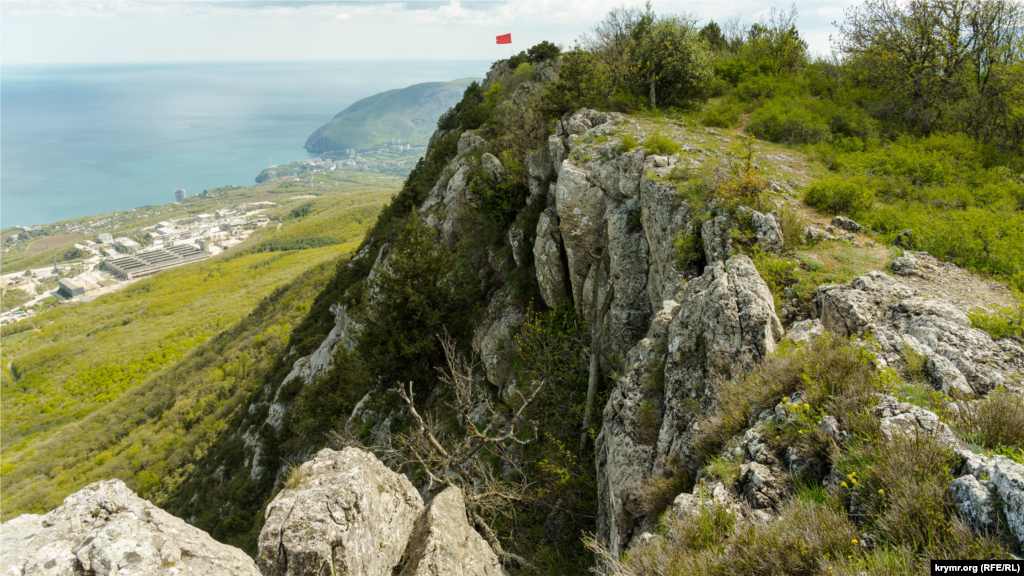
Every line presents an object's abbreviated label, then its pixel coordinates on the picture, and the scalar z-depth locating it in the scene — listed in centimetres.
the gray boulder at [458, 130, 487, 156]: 2604
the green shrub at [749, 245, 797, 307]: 802
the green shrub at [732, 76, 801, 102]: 1953
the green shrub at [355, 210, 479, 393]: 1703
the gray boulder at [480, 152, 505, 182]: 2044
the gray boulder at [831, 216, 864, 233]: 970
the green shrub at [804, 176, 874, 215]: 1055
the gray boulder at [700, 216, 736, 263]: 909
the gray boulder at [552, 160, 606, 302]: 1371
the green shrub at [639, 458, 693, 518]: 600
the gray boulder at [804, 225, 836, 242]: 927
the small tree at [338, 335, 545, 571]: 1028
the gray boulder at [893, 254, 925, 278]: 752
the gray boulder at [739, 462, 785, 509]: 446
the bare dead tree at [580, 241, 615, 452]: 1137
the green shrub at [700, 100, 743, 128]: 1713
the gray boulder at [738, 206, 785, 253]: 886
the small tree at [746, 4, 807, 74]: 2259
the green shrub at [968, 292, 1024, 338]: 528
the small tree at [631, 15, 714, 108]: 1870
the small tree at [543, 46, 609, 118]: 1847
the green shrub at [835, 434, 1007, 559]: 308
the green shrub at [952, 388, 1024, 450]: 371
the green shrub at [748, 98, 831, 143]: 1571
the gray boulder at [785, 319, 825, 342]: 637
